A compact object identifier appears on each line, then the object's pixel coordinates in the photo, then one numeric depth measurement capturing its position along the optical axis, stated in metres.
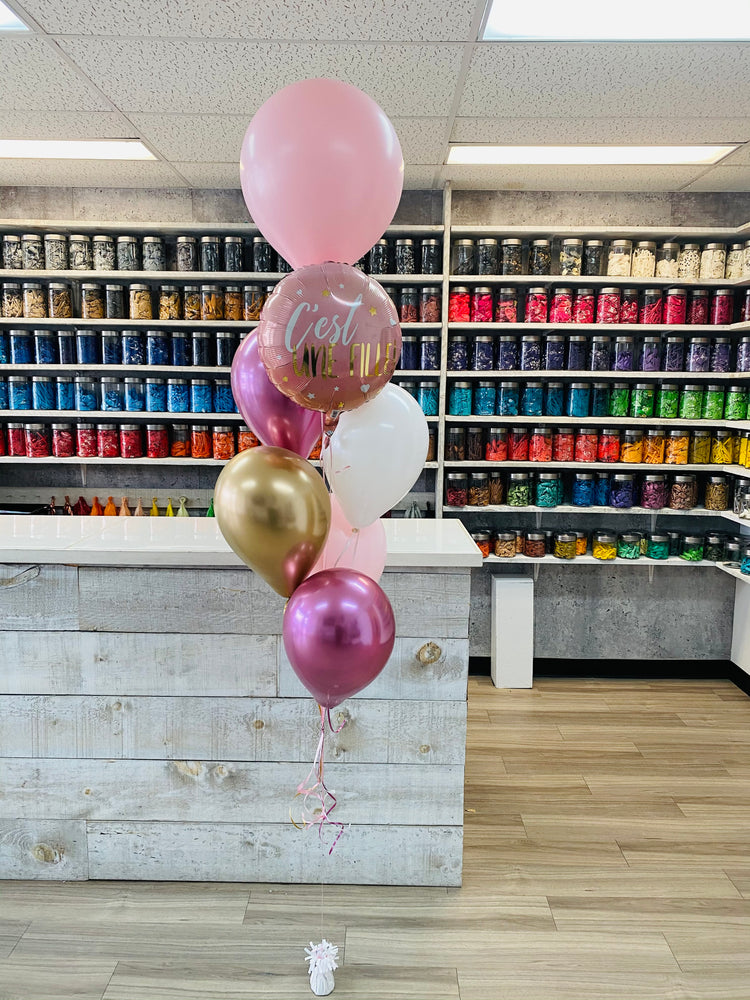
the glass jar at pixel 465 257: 3.56
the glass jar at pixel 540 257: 3.53
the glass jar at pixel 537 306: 3.58
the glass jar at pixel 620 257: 3.51
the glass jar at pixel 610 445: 3.67
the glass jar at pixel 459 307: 3.59
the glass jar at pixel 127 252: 3.55
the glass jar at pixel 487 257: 3.55
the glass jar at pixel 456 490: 3.70
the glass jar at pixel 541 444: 3.65
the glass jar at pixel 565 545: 3.71
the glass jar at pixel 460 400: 3.63
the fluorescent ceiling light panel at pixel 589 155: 2.99
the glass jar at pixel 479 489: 3.71
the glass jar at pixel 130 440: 3.66
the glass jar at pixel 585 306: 3.57
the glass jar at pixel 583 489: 3.69
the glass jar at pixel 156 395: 3.63
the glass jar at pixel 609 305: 3.54
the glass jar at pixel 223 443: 3.65
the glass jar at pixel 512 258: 3.54
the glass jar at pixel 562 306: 3.57
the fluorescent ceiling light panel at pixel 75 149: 3.01
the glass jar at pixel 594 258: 3.57
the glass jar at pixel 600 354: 3.62
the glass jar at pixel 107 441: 3.66
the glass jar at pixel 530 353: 3.59
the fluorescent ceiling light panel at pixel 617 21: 1.83
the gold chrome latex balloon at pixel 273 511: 1.38
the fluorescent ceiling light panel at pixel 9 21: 1.88
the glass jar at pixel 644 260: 3.53
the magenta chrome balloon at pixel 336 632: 1.40
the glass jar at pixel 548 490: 3.70
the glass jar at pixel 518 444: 3.68
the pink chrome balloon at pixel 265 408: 1.52
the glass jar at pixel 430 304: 3.56
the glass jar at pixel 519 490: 3.71
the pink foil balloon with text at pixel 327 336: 1.29
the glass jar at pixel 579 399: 3.64
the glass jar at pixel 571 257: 3.55
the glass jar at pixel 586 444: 3.66
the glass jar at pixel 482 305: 3.59
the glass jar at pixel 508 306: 3.56
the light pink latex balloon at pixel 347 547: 1.59
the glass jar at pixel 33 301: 3.58
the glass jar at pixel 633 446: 3.65
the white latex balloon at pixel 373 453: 1.47
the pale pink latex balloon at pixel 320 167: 1.30
